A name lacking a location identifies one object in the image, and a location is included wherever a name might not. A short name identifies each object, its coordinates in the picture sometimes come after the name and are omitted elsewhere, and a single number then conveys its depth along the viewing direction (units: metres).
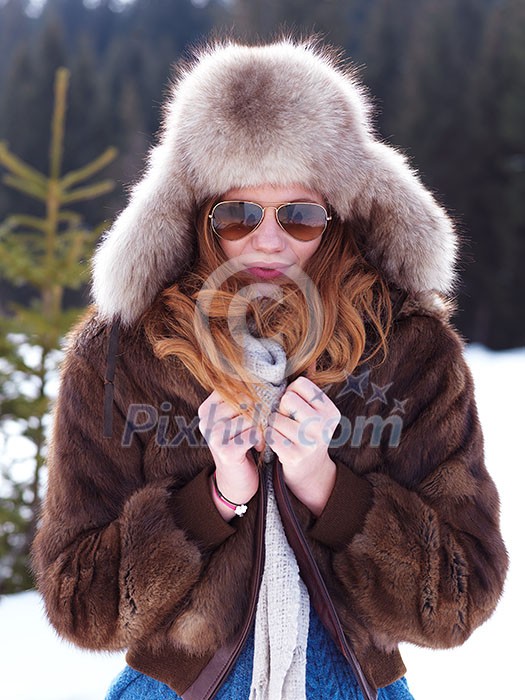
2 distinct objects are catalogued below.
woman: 1.62
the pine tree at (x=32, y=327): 3.52
